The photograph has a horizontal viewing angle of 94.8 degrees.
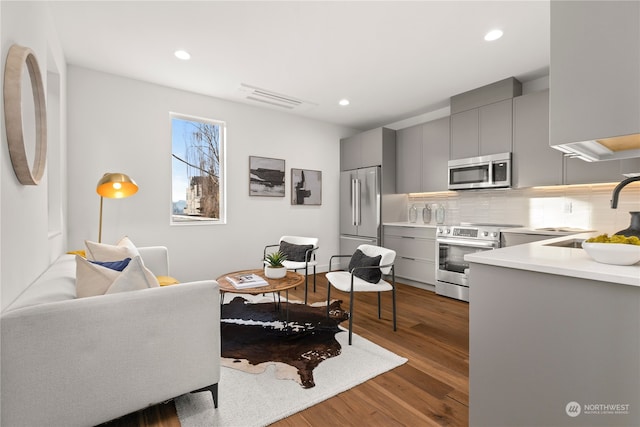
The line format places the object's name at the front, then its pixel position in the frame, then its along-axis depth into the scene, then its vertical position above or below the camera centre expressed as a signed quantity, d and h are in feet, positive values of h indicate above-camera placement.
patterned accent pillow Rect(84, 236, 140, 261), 7.42 -1.02
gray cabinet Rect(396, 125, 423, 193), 15.12 +2.85
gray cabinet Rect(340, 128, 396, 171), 15.79 +3.63
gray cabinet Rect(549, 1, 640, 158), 3.68 +1.91
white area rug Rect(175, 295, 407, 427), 5.36 -3.69
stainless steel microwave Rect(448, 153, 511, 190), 11.79 +1.76
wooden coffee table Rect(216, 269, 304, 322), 7.84 -2.06
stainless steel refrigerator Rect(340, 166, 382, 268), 15.78 +0.25
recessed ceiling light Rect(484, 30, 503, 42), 8.58 +5.30
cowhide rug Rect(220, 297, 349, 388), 7.09 -3.62
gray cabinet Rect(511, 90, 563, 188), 10.73 +2.57
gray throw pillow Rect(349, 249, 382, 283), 9.10 -1.76
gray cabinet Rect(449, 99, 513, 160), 11.85 +3.56
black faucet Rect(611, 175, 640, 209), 4.69 +0.36
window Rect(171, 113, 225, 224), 13.23 +1.99
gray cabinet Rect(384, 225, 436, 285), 13.79 -1.80
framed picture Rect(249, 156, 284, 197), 14.85 +1.90
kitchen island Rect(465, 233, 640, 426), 3.53 -1.73
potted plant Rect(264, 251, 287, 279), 9.29 -1.74
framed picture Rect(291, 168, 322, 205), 16.40 +1.51
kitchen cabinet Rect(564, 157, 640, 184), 9.00 +1.43
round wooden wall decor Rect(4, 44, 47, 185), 4.39 +1.60
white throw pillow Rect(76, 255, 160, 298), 4.94 -1.13
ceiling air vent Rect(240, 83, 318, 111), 12.85 +5.41
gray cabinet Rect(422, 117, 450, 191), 13.96 +2.92
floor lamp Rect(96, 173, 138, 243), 9.44 +0.88
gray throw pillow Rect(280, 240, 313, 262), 12.93 -1.71
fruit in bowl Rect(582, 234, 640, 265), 3.81 -0.49
